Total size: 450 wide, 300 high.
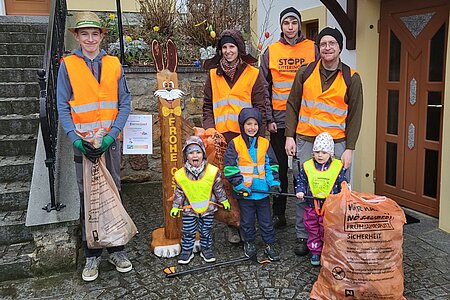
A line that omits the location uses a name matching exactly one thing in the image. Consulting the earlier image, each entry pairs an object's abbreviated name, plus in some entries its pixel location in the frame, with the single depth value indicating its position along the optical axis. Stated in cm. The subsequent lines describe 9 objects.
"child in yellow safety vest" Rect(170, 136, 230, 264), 333
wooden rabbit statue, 355
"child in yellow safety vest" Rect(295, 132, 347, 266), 320
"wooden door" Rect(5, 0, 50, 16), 775
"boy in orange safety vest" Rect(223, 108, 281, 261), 331
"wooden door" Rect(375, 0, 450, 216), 411
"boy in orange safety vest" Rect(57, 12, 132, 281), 307
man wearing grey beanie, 382
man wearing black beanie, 329
